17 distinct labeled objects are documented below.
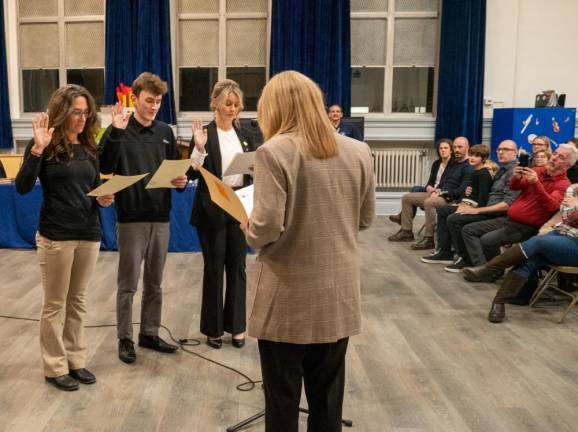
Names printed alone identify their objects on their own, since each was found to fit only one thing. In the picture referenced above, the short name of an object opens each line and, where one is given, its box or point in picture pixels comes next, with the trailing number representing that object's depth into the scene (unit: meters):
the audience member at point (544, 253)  3.96
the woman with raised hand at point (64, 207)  2.64
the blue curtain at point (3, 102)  8.21
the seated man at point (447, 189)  6.02
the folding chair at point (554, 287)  3.97
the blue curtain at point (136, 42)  7.86
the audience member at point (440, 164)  6.43
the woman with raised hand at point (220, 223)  3.18
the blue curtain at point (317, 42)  7.81
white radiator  8.28
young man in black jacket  2.94
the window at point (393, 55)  8.18
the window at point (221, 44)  8.30
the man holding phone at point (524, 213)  4.38
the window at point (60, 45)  8.43
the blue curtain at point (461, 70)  7.77
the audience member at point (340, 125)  6.76
